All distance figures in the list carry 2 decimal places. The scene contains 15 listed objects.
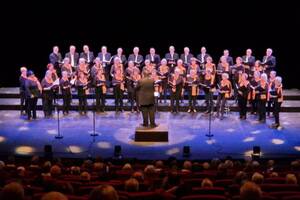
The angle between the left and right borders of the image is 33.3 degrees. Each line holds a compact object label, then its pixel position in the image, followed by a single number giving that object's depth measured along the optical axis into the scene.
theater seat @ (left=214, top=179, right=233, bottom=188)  7.46
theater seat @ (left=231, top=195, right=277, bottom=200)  5.99
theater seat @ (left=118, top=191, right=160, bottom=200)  6.22
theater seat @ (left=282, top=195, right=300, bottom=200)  5.98
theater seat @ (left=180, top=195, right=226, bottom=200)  5.99
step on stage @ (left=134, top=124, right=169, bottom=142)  13.61
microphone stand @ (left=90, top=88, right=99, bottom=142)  14.12
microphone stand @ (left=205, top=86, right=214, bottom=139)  16.53
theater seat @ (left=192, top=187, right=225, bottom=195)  6.57
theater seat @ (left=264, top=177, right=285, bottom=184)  7.56
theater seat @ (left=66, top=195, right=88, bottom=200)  5.89
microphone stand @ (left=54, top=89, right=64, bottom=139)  13.94
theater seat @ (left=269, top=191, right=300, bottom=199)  6.30
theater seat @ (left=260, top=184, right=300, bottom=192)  6.91
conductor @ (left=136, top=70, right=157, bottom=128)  13.65
